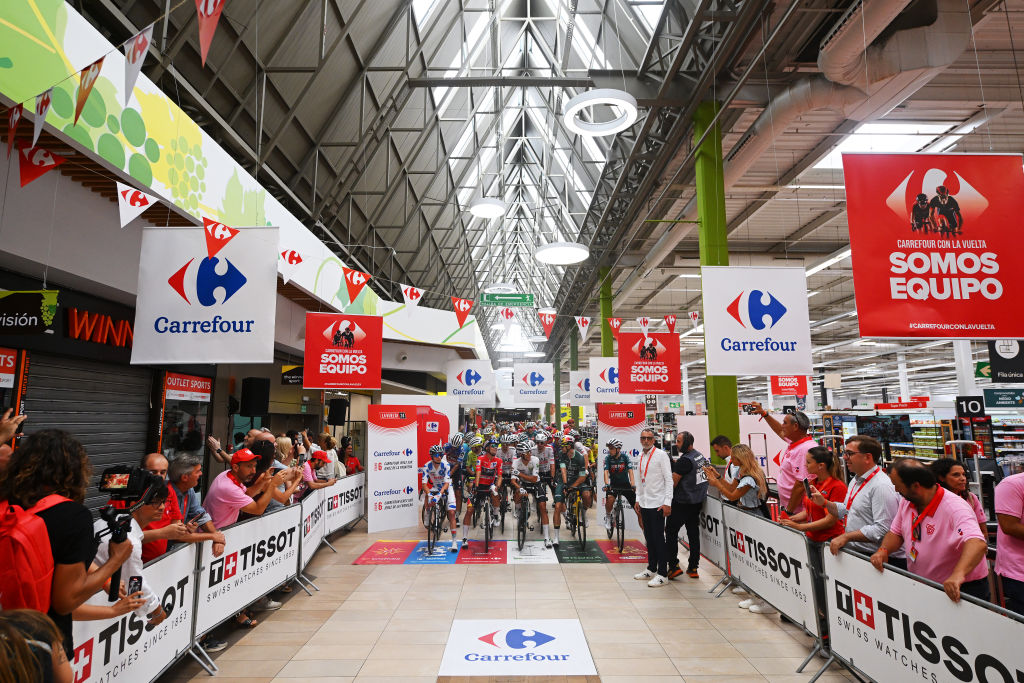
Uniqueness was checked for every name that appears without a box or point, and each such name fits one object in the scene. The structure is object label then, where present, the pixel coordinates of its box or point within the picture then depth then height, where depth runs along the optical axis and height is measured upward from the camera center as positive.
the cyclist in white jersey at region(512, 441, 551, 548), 8.69 -1.00
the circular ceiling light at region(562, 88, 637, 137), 6.94 +3.96
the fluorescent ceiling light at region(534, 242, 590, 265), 11.31 +3.37
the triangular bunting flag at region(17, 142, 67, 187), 4.13 +1.93
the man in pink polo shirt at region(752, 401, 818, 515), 5.29 -0.47
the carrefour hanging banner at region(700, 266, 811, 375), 6.07 +1.02
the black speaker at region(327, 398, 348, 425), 12.19 +0.13
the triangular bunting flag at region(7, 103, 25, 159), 3.51 +1.93
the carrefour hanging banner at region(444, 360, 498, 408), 17.34 +1.06
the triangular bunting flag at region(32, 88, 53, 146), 3.55 +2.04
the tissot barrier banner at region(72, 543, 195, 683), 2.89 -1.28
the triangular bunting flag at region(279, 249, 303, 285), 8.48 +2.44
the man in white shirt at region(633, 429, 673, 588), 6.51 -1.05
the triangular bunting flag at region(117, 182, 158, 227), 4.91 +1.96
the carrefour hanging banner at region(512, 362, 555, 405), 20.22 +1.19
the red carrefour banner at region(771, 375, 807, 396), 17.27 +0.92
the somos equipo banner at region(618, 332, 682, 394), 11.66 +1.06
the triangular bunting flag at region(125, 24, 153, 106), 3.19 +2.12
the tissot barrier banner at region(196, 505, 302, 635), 4.32 -1.31
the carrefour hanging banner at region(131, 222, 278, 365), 4.43 +0.99
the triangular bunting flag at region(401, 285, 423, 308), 12.58 +2.82
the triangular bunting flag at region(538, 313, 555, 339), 17.69 +3.11
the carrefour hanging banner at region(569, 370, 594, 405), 19.84 +1.05
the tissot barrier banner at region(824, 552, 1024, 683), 2.65 -1.20
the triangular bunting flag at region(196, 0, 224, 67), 3.13 +2.29
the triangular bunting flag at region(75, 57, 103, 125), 3.47 +2.13
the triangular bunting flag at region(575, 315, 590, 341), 17.72 +2.92
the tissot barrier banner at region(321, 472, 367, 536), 8.46 -1.41
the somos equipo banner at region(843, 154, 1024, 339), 3.56 +1.10
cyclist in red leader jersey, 8.42 -0.95
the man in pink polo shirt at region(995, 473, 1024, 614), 3.18 -0.73
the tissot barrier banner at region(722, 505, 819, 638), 4.42 -1.35
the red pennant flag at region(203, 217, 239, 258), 4.64 +1.53
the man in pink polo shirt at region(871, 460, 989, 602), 3.15 -0.70
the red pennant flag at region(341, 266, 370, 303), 9.59 +2.35
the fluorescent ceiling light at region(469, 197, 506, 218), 11.14 +4.22
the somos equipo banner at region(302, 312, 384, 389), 8.63 +1.04
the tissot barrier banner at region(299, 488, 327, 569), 6.70 -1.36
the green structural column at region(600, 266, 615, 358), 18.14 +3.48
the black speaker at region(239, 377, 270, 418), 10.06 +0.39
